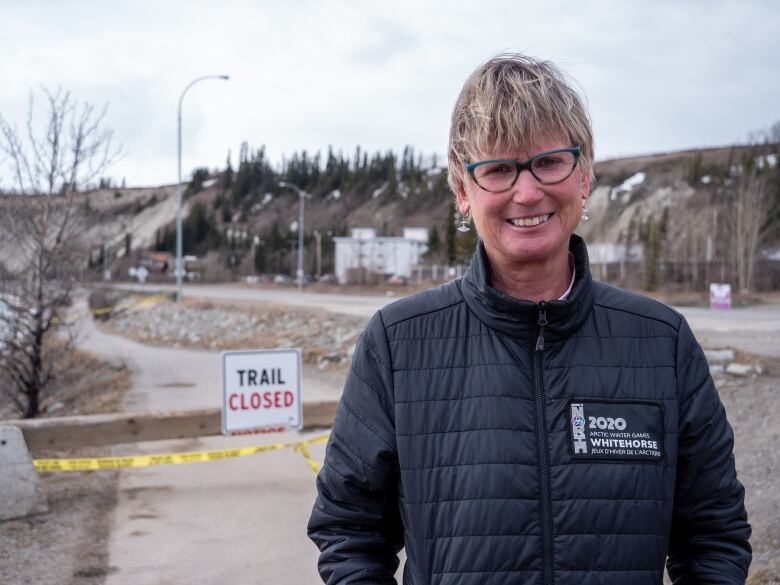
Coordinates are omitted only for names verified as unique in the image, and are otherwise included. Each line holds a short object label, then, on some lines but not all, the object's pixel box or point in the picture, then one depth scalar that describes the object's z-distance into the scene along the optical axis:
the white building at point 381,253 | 74.75
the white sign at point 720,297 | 28.66
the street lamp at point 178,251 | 30.81
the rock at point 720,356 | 10.54
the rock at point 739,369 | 9.91
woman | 1.73
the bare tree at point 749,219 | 44.00
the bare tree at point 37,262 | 10.45
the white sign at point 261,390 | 7.58
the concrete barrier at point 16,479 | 6.27
